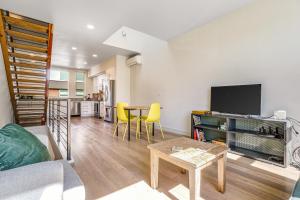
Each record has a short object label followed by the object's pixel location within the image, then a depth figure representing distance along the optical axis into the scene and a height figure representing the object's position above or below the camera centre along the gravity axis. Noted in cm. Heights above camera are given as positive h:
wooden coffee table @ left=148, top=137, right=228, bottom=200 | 122 -58
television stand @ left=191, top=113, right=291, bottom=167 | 224 -70
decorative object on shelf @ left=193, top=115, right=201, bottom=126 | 334 -53
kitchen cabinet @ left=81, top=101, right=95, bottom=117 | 770 -68
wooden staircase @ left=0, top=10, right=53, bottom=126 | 278 +74
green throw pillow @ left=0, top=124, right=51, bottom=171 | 86 -34
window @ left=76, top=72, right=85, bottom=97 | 840 +66
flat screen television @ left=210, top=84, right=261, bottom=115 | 250 -5
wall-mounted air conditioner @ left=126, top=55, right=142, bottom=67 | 533 +128
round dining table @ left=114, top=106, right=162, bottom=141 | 339 -28
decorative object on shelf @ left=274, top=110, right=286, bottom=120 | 221 -27
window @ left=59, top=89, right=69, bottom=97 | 799 +14
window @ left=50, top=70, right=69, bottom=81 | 772 +105
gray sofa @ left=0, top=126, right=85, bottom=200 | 68 -43
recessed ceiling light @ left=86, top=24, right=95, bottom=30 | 339 +158
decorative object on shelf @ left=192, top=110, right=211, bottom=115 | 308 -33
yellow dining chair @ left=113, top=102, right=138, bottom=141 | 356 -41
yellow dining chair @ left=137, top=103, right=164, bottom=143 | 343 -42
